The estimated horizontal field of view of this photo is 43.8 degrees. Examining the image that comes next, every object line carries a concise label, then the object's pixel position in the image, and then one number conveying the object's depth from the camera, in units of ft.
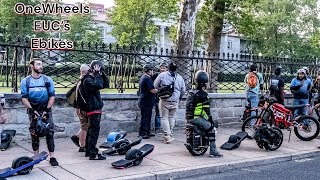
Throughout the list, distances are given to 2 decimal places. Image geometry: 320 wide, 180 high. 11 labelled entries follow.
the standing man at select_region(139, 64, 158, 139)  31.50
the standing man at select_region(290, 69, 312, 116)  38.61
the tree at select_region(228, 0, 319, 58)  178.19
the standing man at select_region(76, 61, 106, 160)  23.93
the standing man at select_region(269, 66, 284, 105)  39.17
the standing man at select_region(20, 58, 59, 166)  22.27
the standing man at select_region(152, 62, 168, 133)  34.41
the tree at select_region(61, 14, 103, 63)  156.49
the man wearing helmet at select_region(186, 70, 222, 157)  26.32
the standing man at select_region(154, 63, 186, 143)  30.83
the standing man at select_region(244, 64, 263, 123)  38.34
